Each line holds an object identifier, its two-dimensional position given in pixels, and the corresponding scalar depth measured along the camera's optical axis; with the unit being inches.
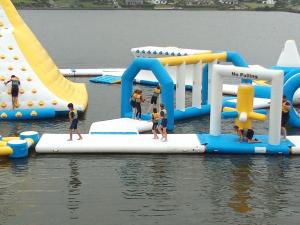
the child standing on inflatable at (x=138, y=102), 743.0
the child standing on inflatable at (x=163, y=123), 636.7
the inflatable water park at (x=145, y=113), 628.4
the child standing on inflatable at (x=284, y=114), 652.7
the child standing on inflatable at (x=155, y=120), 649.6
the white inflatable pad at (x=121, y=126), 689.0
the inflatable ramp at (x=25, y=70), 790.5
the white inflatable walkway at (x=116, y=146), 623.5
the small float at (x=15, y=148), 599.2
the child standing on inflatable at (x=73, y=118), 630.5
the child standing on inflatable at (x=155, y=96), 764.6
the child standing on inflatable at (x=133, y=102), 745.0
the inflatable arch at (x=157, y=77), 716.0
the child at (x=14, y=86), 767.7
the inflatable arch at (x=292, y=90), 760.3
